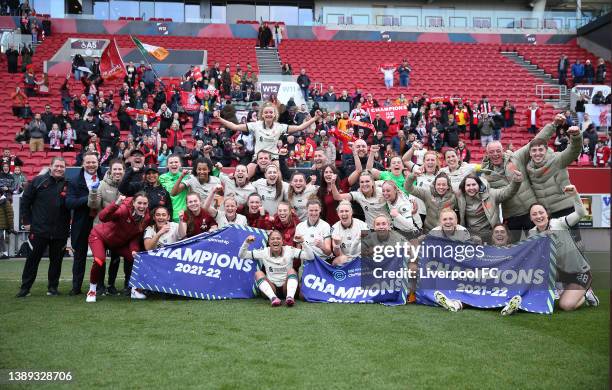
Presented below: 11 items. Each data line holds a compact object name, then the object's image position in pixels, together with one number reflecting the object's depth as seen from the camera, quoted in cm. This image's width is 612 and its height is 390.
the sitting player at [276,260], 803
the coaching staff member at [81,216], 861
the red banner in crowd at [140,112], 2031
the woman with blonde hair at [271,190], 902
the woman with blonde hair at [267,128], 970
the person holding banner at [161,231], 850
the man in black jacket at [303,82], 2419
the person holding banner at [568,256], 754
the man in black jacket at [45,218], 848
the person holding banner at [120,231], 812
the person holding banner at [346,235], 824
